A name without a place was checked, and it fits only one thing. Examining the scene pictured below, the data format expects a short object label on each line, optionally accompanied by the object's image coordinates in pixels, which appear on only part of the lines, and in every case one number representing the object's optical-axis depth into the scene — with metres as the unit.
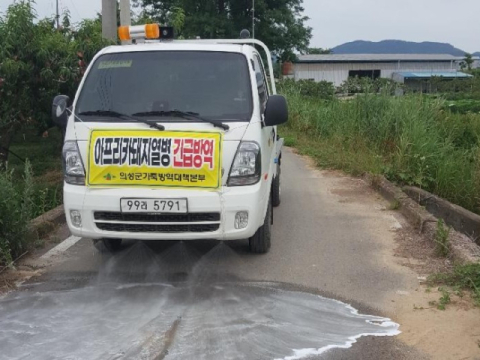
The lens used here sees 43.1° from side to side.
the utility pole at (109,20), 11.59
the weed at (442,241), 5.75
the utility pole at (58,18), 11.46
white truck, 4.91
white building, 65.00
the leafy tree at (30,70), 8.76
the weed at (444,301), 4.59
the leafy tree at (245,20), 35.40
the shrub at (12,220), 5.45
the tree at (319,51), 90.66
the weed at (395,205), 7.92
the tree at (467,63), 79.62
